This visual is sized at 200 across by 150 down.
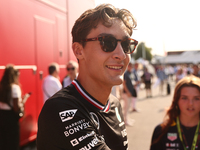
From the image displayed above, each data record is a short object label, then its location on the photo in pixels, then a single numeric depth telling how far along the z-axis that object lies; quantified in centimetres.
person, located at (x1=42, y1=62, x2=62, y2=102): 398
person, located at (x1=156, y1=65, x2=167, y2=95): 1372
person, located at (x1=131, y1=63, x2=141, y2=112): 856
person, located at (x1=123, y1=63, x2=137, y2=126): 661
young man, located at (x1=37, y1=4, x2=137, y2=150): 100
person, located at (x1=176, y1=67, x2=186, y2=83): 1460
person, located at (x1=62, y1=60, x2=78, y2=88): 445
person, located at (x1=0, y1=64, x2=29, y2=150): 342
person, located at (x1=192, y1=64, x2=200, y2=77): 777
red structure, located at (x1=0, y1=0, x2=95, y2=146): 340
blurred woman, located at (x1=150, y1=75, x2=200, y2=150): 209
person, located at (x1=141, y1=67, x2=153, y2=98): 1227
